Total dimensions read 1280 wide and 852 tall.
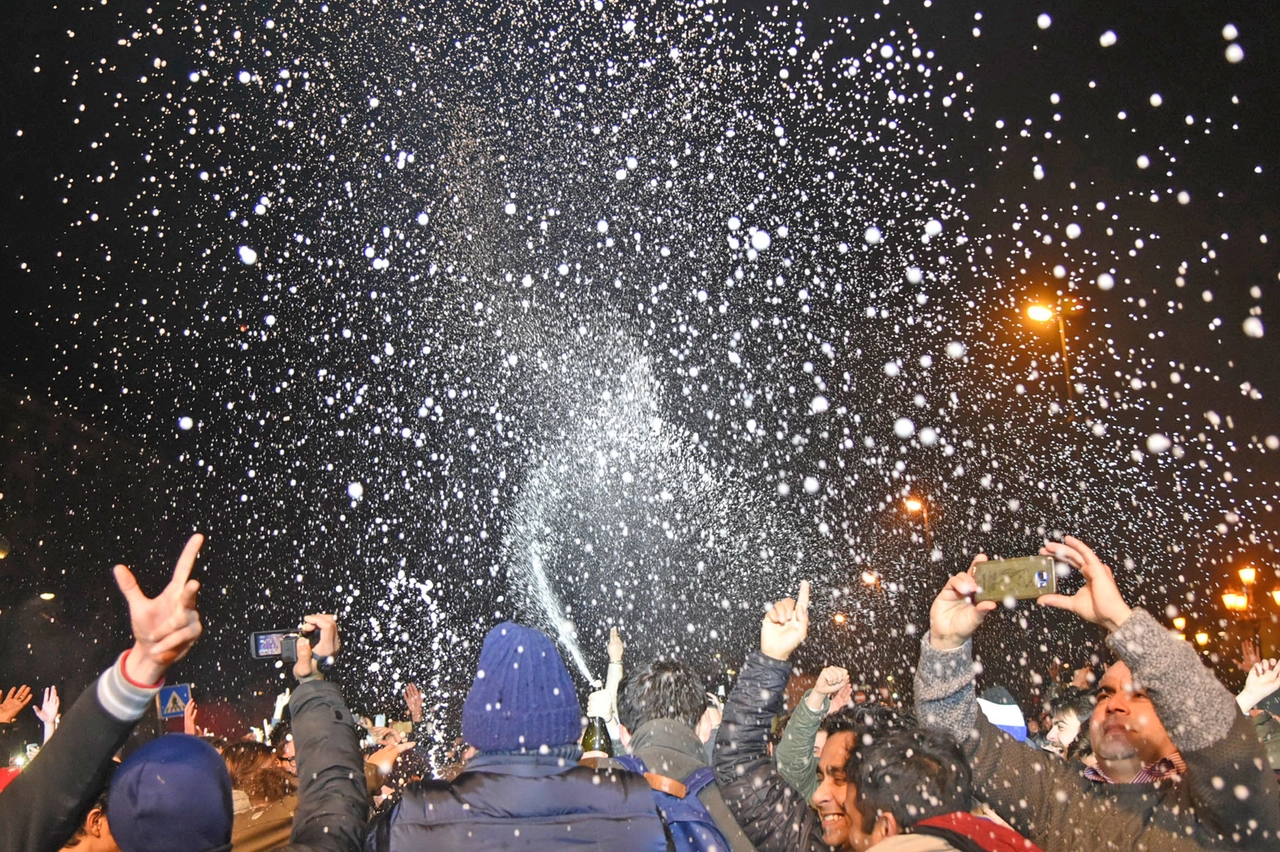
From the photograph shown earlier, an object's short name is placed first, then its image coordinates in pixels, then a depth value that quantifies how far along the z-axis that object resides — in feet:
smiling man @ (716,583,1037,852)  7.66
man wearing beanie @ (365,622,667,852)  6.35
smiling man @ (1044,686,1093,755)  17.02
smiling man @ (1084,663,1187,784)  9.27
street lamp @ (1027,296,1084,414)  40.73
